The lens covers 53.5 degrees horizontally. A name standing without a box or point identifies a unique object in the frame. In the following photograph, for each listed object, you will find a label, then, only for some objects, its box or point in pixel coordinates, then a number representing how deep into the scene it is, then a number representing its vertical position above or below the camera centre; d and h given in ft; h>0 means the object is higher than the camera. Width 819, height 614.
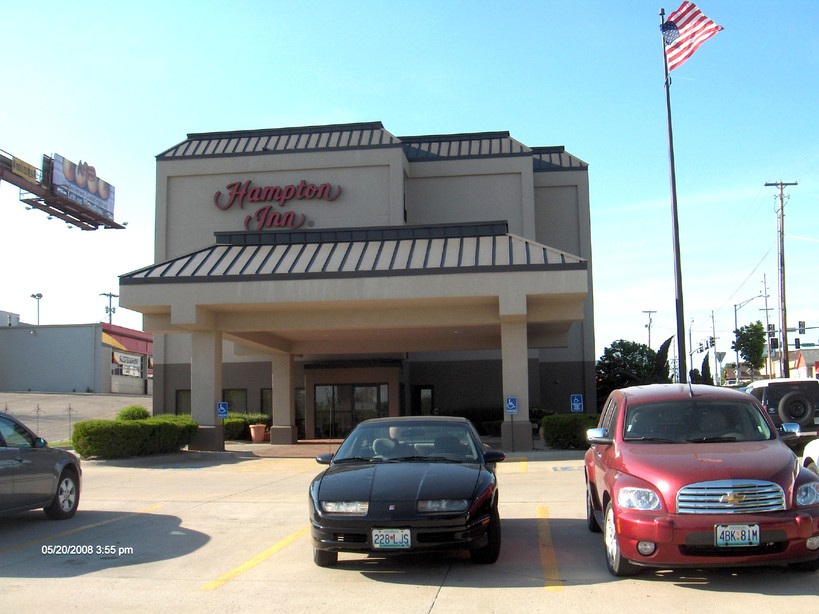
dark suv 53.72 -1.76
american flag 76.18 +32.32
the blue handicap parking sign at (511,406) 75.31 -2.81
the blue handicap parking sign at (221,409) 79.61 -2.89
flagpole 73.97 +8.90
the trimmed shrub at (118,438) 67.97 -4.83
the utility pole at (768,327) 205.42 +11.63
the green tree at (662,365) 122.83 +1.22
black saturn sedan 23.95 -3.81
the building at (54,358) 182.29 +5.37
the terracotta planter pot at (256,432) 106.11 -6.89
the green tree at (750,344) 248.52 +8.75
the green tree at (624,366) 128.06 +1.25
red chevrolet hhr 21.63 -3.45
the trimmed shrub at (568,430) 72.33 -4.93
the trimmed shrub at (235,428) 105.81 -6.42
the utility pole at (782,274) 139.33 +16.78
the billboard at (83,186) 153.89 +39.83
